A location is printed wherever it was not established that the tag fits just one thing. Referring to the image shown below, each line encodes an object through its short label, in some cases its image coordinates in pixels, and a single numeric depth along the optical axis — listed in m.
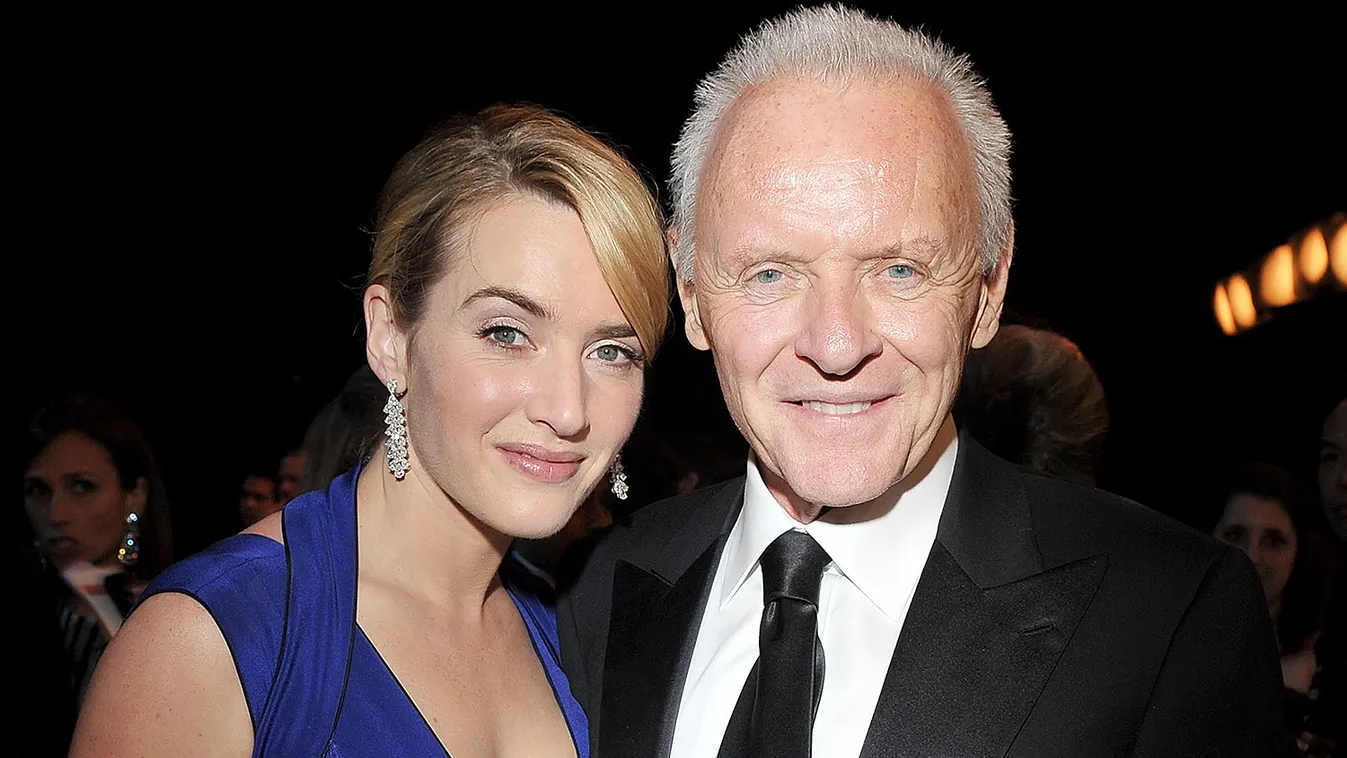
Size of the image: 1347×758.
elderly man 1.52
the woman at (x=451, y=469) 1.81
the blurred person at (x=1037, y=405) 3.00
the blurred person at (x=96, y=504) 3.52
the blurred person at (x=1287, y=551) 3.49
